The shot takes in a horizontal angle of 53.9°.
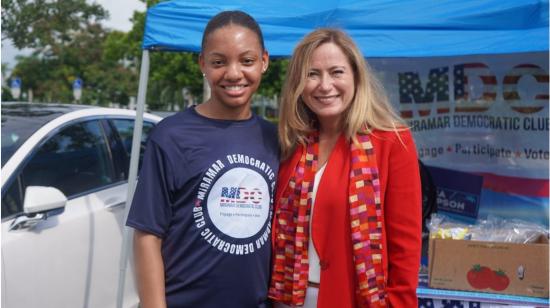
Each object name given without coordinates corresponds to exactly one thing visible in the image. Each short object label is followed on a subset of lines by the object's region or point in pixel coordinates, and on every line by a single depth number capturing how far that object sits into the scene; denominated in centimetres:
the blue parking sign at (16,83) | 1488
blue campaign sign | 390
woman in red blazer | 171
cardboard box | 261
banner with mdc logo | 371
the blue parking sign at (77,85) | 1688
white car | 254
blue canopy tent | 271
